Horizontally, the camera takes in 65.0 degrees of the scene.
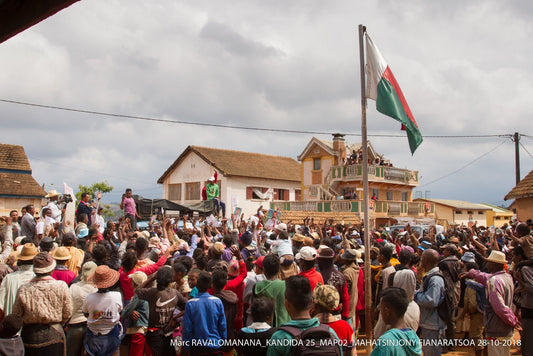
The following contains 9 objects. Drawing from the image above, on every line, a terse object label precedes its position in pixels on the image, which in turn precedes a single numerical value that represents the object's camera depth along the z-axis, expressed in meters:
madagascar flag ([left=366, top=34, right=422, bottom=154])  7.73
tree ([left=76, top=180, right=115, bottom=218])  38.88
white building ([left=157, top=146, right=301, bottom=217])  37.22
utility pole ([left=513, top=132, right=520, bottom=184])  29.56
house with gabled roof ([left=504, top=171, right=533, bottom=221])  16.05
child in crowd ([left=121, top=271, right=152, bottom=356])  4.96
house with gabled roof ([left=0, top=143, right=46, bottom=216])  21.70
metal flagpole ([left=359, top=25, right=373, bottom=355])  6.59
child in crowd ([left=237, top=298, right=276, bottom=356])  3.91
